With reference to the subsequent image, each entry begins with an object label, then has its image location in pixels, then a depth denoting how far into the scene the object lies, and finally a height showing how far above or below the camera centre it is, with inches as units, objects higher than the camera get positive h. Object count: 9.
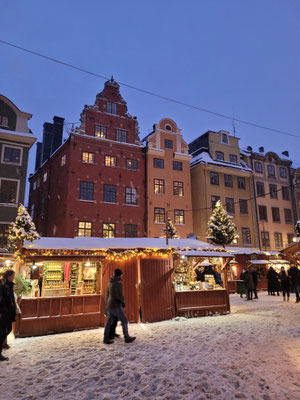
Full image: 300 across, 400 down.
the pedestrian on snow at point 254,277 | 746.8 -3.8
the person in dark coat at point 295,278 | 630.4 -5.7
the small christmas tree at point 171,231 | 1037.9 +150.7
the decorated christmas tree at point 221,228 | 1061.1 +159.9
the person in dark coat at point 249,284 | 740.8 -20.0
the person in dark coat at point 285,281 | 705.0 -12.9
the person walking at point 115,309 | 341.1 -35.7
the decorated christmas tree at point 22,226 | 528.1 +92.7
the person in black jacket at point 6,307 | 279.4 -26.8
